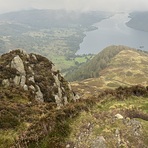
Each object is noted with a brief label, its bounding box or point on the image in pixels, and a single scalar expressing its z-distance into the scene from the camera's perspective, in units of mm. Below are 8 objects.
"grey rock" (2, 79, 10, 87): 24664
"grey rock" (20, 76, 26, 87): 26220
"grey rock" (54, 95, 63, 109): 25621
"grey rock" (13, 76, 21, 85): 26078
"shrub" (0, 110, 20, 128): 13294
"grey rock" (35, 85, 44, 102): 24530
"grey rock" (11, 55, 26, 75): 28187
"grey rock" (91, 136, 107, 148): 10105
